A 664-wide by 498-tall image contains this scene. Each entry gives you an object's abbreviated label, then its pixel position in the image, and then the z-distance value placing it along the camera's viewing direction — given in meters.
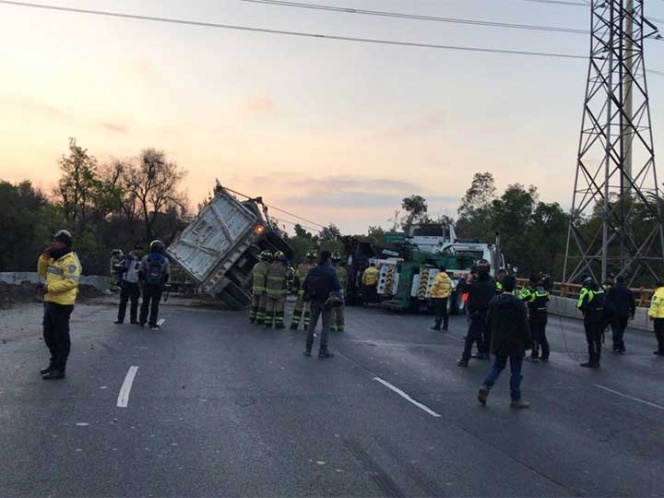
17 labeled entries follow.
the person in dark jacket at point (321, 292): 12.52
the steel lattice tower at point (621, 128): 32.16
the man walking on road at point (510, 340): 9.06
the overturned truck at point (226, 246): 21.53
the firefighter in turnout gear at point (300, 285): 16.73
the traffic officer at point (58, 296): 9.14
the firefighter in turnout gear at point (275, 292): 16.59
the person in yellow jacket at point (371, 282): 24.99
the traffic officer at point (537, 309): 13.85
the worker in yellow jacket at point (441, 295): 18.39
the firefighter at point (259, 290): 17.11
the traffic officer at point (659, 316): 16.45
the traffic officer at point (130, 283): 15.77
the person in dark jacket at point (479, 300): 12.74
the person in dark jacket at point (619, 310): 16.45
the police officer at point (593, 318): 13.56
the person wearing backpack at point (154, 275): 15.27
